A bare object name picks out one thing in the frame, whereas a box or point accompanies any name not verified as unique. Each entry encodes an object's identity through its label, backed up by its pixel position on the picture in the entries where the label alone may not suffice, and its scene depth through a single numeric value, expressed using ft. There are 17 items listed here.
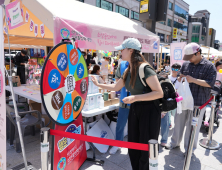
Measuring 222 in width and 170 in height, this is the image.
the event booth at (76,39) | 6.09
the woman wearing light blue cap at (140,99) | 5.78
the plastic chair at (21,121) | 9.95
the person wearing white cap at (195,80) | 8.51
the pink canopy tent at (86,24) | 9.16
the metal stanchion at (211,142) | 11.15
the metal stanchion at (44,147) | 5.09
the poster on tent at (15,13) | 9.50
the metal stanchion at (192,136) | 7.84
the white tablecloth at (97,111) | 9.50
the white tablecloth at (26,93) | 11.61
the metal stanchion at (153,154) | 4.29
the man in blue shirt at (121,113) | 9.59
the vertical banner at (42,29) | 16.19
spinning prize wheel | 5.58
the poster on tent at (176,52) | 17.98
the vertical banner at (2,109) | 5.45
